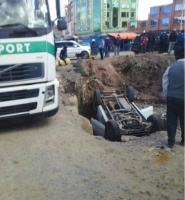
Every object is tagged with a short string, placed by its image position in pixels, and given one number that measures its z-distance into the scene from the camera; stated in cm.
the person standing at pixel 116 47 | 3174
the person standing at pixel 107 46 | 2891
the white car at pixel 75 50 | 3054
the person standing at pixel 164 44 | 2625
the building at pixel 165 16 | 5398
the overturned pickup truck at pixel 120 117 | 942
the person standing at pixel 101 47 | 2529
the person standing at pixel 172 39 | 2505
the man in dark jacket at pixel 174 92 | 659
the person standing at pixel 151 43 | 2820
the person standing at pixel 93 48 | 2906
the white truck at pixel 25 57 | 699
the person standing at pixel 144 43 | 2890
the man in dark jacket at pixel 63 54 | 2350
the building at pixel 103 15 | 6256
